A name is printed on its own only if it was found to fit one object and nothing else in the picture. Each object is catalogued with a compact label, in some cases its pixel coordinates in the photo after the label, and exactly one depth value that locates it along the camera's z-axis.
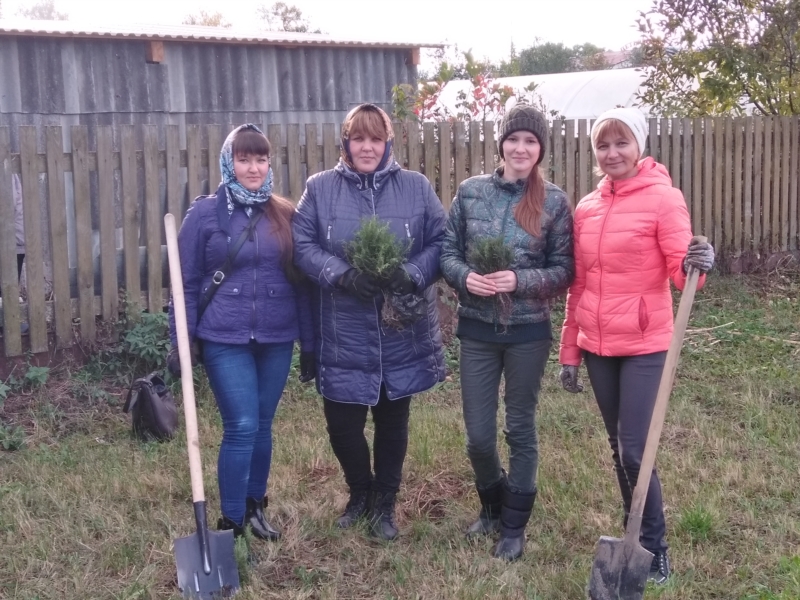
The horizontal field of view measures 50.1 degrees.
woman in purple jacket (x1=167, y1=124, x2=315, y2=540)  3.63
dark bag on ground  5.29
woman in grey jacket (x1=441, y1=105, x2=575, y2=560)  3.60
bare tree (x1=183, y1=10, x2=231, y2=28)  39.45
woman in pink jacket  3.35
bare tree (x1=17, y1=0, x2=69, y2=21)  48.59
